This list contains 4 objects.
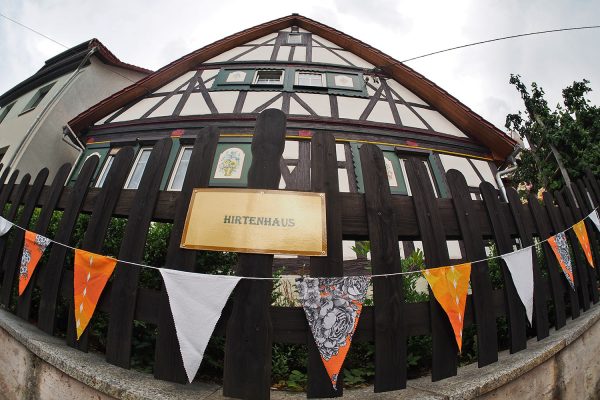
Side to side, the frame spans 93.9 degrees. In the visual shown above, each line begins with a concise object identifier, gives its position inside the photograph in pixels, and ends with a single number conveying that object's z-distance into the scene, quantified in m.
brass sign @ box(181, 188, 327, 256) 1.57
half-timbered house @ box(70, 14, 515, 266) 6.85
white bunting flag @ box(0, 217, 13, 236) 2.75
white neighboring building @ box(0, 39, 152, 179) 9.20
